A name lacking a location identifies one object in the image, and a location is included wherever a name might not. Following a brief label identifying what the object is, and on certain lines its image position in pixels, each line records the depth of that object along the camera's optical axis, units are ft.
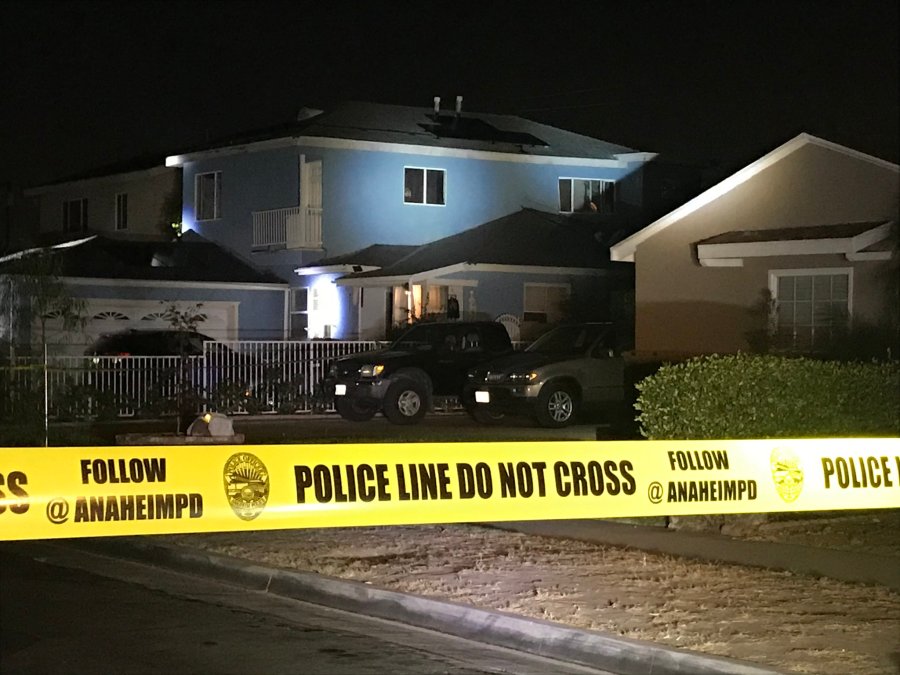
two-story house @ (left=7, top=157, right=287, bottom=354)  101.60
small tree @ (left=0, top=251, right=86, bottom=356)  74.18
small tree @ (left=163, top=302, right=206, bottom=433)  73.77
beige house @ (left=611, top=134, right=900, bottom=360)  65.57
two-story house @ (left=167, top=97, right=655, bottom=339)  105.09
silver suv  72.18
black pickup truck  76.33
